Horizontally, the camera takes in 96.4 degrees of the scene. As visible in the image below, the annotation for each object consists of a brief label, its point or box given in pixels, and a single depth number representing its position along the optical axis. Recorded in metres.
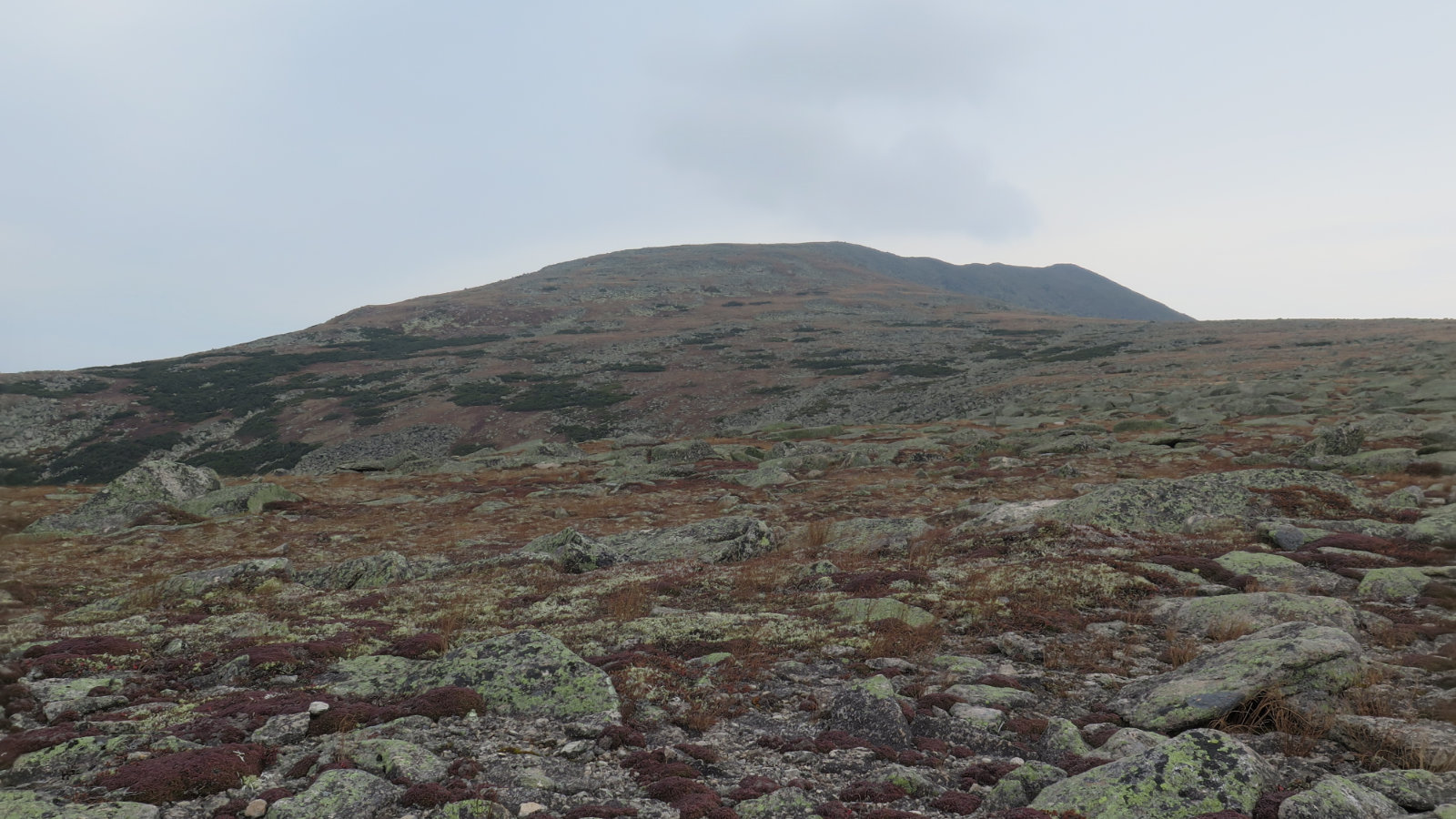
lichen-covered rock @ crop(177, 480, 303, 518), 36.38
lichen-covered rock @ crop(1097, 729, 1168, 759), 7.78
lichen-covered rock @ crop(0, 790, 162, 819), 6.52
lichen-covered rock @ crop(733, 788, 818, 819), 6.93
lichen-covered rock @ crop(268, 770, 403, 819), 6.79
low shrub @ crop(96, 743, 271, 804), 7.16
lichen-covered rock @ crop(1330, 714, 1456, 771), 6.96
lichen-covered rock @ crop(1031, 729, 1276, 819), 6.45
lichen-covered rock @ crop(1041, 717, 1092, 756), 8.32
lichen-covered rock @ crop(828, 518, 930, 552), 22.27
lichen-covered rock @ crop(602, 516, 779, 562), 22.93
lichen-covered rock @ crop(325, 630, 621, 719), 10.16
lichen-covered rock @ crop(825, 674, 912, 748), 9.04
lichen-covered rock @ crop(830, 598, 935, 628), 13.99
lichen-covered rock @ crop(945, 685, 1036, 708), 10.00
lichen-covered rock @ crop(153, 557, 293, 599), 18.80
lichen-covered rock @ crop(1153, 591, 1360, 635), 11.67
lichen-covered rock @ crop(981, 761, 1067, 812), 7.16
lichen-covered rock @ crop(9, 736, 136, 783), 7.80
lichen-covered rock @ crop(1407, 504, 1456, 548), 16.58
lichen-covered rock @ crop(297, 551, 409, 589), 20.95
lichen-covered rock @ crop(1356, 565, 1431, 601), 13.41
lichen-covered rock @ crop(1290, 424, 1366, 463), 30.89
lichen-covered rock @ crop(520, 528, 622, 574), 22.29
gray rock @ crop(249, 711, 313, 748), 8.84
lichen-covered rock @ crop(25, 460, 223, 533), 31.66
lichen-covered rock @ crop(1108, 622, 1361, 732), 8.59
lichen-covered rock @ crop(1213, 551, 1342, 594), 14.16
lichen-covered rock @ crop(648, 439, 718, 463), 54.22
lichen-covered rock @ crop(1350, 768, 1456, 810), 6.19
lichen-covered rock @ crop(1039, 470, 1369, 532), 21.15
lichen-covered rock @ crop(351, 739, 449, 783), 7.71
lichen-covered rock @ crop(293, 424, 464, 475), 76.38
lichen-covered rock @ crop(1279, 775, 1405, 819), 5.94
